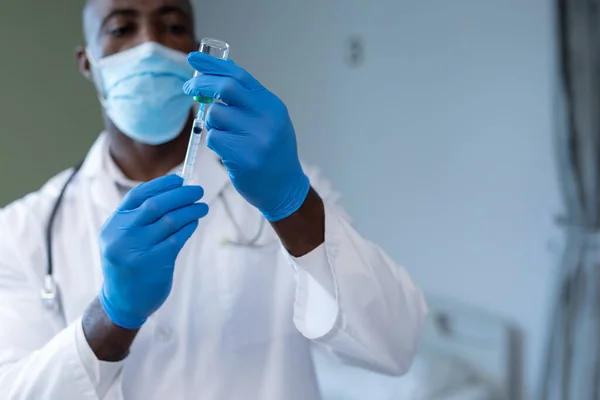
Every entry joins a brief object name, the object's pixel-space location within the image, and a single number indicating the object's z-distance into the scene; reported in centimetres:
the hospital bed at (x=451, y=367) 177
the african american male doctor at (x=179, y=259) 74
